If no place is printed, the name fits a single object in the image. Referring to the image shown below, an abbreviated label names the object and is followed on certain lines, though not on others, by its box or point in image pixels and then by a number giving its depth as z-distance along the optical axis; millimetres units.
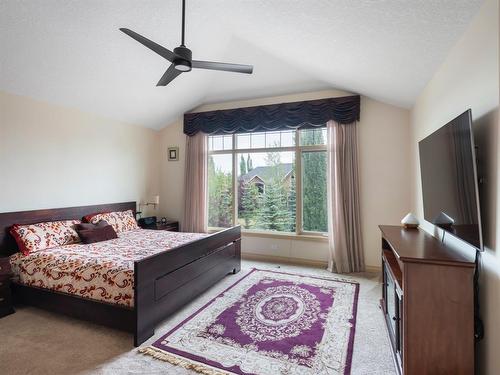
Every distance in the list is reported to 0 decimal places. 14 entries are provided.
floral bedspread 2355
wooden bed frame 2289
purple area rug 2004
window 4500
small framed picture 5387
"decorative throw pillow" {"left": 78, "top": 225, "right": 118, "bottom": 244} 3465
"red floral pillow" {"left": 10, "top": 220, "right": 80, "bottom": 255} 3051
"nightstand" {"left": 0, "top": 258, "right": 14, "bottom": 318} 2719
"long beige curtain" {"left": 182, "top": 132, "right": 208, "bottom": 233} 5059
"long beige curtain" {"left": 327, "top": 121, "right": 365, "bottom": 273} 4055
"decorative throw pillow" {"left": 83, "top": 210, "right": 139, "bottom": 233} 3963
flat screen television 1581
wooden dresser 1570
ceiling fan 2191
